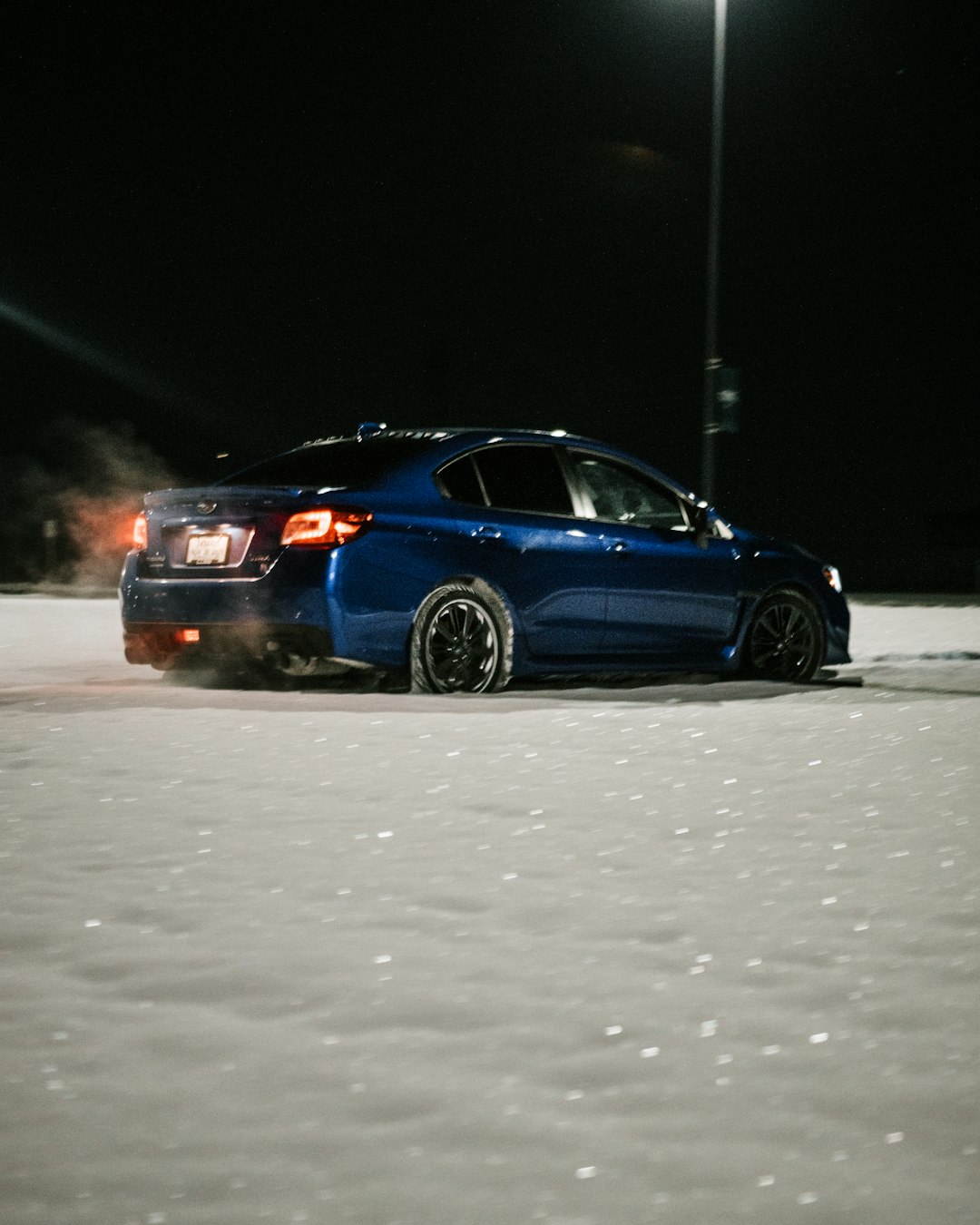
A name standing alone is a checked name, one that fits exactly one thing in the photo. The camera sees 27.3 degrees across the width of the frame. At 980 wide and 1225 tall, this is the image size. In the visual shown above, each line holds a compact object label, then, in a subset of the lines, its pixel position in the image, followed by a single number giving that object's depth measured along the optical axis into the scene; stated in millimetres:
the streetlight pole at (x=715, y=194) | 22547
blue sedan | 10734
